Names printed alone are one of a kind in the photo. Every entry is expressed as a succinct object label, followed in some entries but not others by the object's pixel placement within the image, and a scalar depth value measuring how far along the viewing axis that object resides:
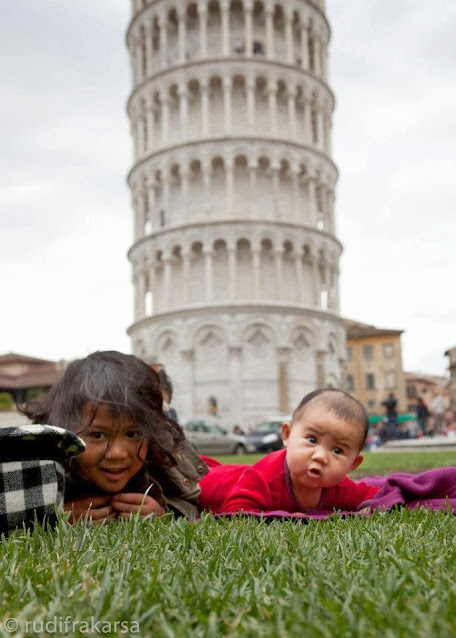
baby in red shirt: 3.19
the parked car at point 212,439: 22.78
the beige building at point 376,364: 65.06
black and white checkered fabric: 2.33
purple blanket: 3.20
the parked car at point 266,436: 23.68
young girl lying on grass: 2.82
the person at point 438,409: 28.44
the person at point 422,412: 32.41
